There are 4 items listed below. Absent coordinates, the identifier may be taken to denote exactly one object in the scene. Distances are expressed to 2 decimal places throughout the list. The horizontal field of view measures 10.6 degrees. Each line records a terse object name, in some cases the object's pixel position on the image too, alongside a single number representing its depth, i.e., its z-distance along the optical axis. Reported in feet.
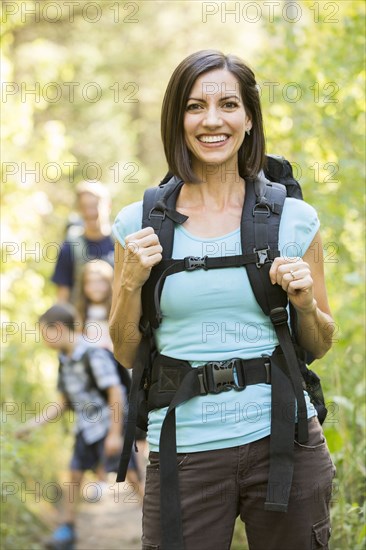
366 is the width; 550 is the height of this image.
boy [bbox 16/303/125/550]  38.66
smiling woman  18.64
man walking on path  46.53
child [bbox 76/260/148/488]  42.38
